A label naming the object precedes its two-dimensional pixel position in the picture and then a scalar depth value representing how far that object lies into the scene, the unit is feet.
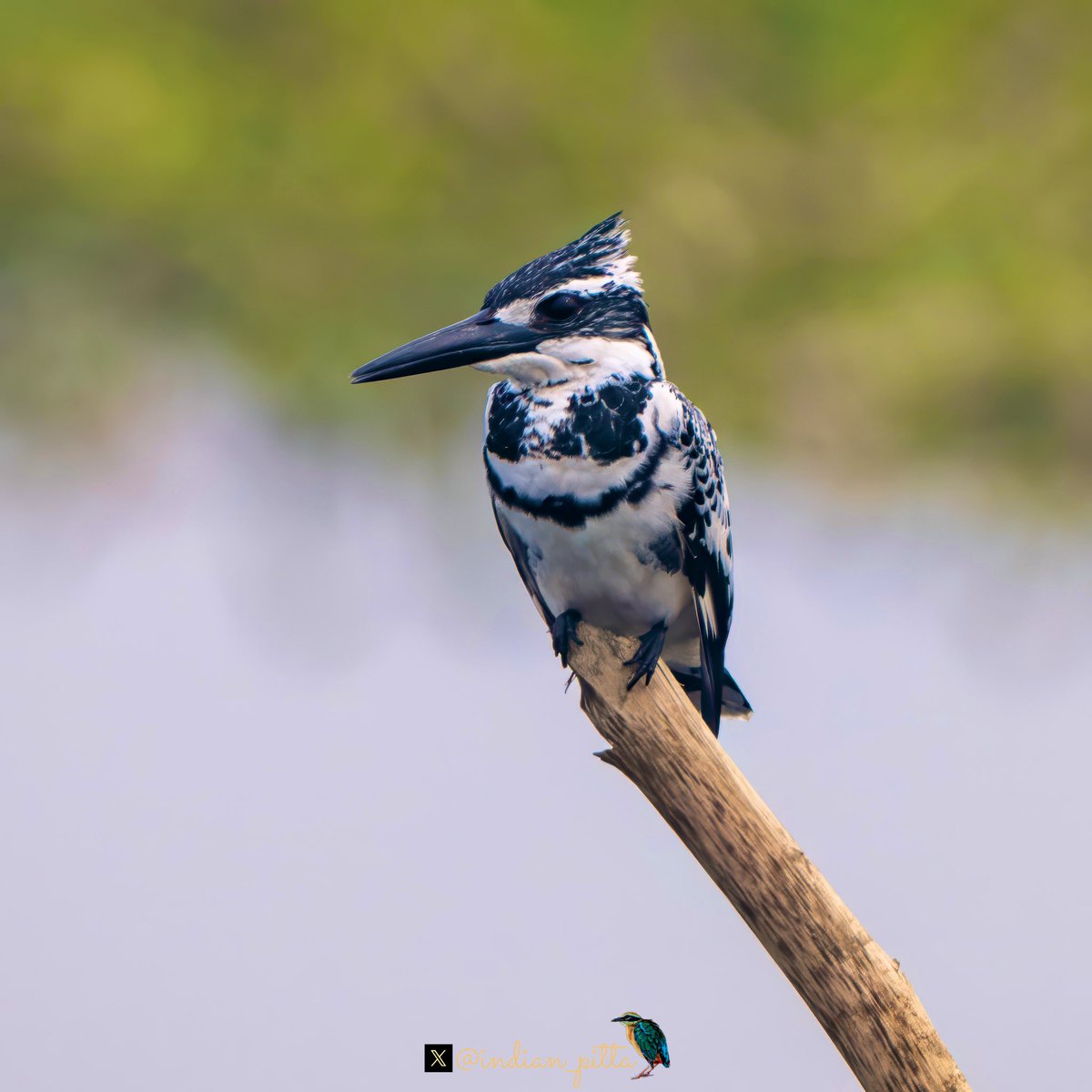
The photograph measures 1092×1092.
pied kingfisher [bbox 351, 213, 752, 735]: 27.46
